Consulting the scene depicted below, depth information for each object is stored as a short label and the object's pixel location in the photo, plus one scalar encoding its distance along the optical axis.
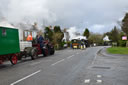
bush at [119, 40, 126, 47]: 44.93
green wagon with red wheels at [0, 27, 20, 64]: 11.59
